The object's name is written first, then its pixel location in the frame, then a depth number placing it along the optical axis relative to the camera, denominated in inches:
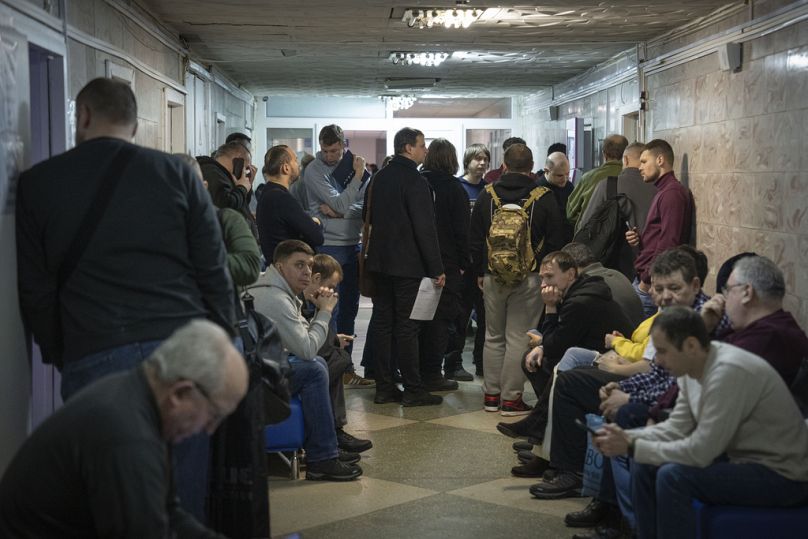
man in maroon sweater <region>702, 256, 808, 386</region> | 131.2
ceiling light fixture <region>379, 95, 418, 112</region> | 560.1
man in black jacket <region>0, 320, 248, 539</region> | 77.5
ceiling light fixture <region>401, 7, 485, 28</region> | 253.4
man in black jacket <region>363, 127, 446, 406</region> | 237.3
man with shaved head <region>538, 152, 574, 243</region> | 288.5
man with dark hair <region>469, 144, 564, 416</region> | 236.4
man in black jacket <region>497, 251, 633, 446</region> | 187.9
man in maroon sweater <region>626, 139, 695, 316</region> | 244.1
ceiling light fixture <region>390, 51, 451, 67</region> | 351.3
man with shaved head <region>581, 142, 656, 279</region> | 259.9
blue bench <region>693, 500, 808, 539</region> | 119.5
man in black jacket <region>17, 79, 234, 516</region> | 109.4
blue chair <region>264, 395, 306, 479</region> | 180.5
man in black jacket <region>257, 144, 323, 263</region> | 216.1
